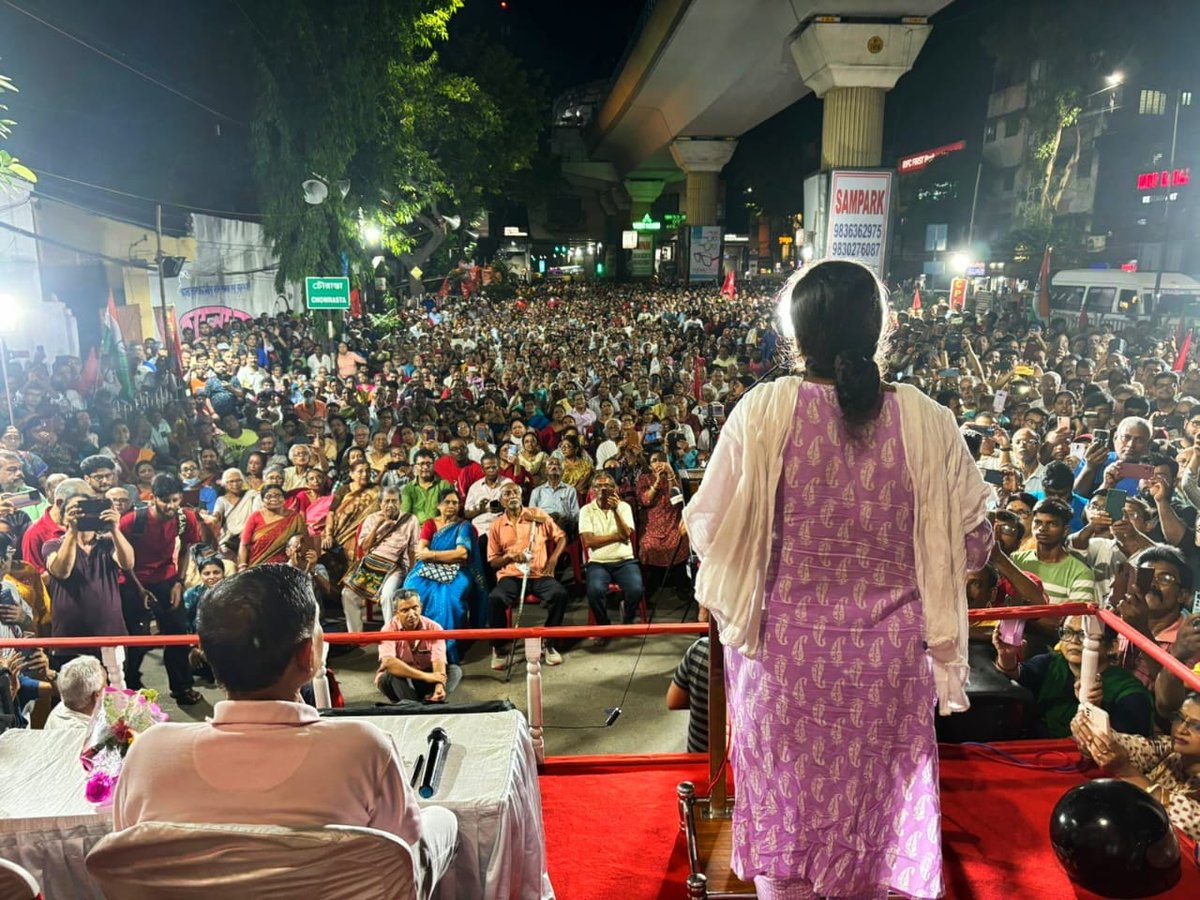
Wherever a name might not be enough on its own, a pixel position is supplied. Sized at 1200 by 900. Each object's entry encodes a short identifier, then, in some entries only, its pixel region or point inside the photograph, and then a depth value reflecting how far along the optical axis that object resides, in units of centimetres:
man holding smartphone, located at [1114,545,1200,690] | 393
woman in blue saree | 590
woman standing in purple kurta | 168
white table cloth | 226
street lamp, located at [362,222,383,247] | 1766
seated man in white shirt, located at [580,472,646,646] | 641
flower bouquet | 230
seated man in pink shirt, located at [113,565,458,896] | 154
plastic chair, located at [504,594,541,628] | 635
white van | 1894
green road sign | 1491
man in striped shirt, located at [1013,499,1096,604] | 472
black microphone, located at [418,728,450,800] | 228
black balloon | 183
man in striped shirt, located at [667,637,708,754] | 299
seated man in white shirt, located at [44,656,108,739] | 357
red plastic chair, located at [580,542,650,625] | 639
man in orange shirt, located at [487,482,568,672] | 629
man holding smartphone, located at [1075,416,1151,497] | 566
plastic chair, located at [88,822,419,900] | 141
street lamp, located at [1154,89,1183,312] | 1688
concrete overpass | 913
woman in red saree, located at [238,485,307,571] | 607
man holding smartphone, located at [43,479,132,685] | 520
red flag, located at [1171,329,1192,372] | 934
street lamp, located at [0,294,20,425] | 1007
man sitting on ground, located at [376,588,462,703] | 516
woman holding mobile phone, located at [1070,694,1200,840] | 293
